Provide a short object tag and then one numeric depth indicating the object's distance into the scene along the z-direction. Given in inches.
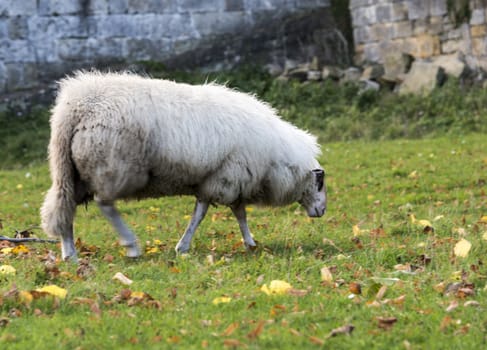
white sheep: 562.6
